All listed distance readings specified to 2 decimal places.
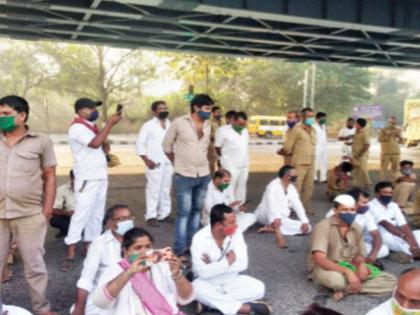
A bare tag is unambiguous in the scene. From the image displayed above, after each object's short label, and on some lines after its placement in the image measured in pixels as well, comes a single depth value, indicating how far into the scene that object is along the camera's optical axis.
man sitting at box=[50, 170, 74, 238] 6.00
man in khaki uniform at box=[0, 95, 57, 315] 3.51
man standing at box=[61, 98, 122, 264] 4.96
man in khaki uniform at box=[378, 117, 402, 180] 11.36
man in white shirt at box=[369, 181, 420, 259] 5.79
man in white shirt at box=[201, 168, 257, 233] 6.51
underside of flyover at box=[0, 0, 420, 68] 10.73
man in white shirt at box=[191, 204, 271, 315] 4.09
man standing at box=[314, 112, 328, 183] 10.77
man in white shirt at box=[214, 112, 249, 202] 7.54
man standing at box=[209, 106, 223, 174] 9.04
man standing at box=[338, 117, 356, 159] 12.23
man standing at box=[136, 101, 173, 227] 6.88
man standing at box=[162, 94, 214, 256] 5.18
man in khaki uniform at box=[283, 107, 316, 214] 7.69
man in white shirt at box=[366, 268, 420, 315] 2.53
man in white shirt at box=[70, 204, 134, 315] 3.56
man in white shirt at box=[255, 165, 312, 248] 6.71
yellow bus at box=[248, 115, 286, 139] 37.03
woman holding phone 2.86
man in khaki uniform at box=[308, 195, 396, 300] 4.46
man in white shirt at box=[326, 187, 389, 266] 5.22
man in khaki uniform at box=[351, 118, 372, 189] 10.37
